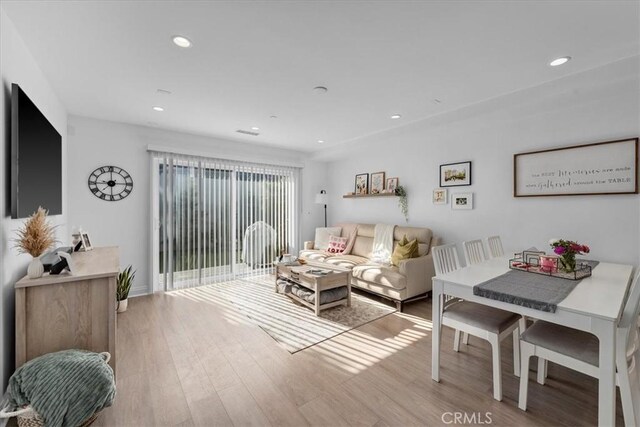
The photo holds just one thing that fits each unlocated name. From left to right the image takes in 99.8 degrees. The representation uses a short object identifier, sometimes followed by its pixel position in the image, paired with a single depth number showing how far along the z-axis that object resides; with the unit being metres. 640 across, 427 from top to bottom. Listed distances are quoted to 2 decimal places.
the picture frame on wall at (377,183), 5.11
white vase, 1.75
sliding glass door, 4.21
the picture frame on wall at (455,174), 3.84
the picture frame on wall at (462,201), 3.82
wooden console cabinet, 1.71
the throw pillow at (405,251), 3.83
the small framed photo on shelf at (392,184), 4.84
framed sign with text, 2.62
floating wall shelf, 4.88
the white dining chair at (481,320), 1.85
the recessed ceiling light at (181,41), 1.95
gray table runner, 1.57
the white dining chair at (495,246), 3.00
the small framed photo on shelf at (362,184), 5.39
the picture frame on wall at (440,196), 4.13
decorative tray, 2.03
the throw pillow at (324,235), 5.52
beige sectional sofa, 3.51
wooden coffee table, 3.32
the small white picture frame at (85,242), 2.92
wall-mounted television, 1.72
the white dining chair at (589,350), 1.44
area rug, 2.77
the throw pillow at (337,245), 5.24
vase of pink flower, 2.09
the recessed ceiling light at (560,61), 2.22
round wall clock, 3.74
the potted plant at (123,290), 3.36
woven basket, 1.46
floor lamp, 5.92
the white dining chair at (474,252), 2.68
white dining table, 1.37
